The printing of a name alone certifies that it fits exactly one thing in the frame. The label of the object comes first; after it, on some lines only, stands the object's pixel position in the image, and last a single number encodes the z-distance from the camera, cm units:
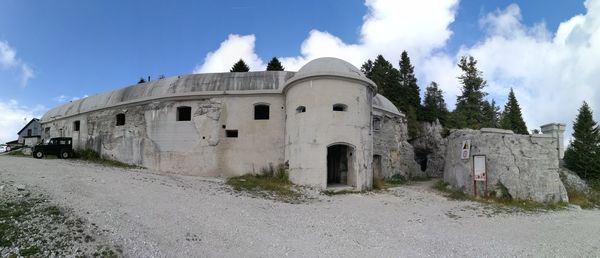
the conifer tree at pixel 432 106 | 2813
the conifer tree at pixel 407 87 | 2898
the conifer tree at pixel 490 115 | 2916
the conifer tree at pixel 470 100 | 2867
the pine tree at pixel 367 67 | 3597
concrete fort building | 1348
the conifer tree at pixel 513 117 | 3316
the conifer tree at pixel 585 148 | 2362
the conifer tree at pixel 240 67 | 2867
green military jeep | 1839
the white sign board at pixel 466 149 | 1295
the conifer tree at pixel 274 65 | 2952
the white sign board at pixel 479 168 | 1205
